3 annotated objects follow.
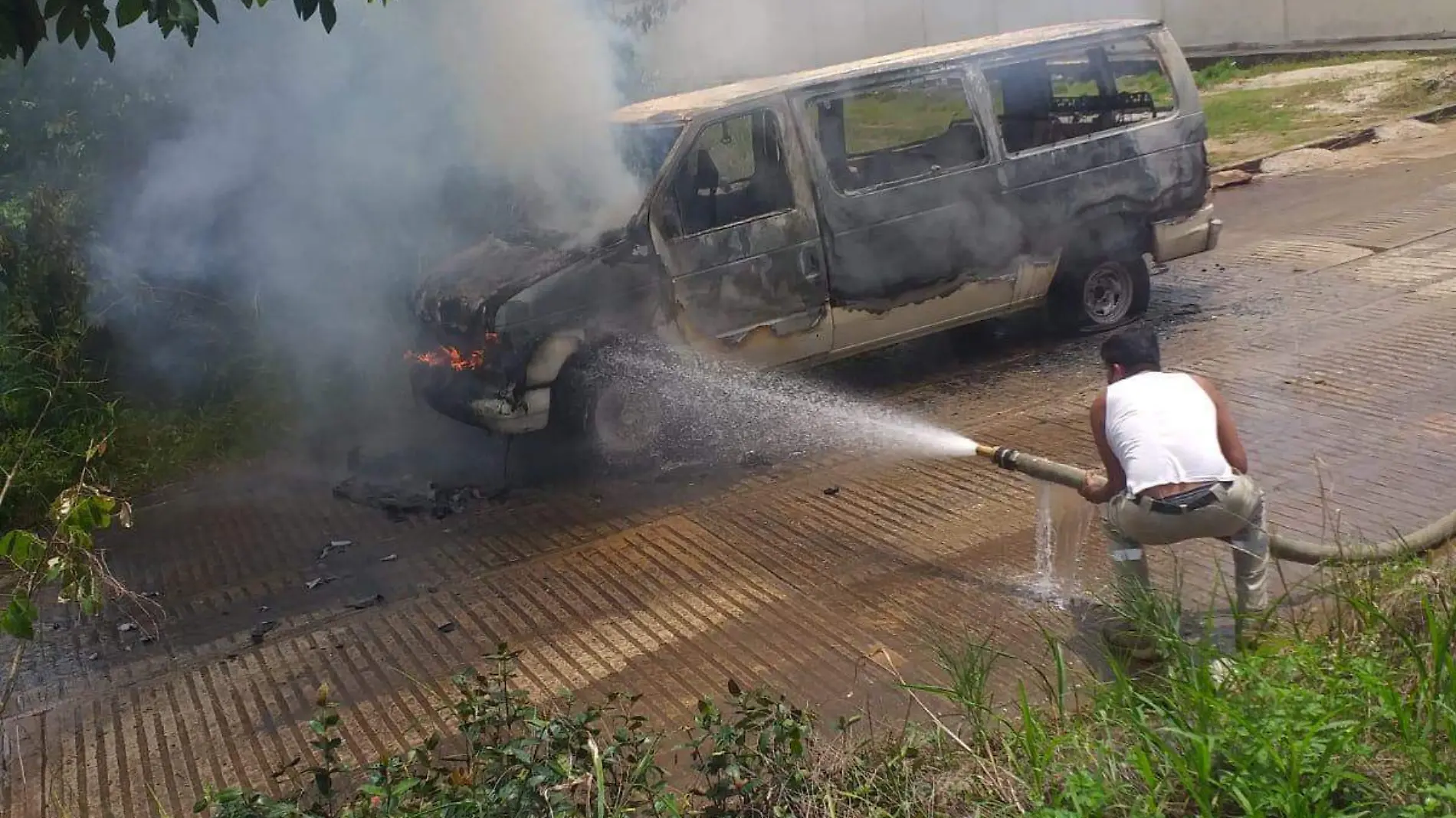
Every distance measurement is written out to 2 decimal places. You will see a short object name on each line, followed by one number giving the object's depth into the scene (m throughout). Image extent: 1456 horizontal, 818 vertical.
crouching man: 3.50
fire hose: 3.68
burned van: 5.86
